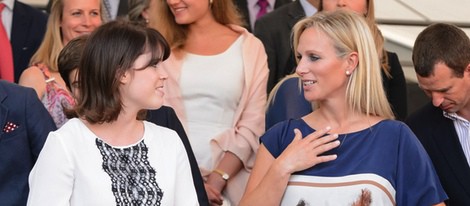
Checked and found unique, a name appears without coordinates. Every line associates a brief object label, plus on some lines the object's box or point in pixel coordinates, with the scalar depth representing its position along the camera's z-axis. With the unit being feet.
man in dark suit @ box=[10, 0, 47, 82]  31.25
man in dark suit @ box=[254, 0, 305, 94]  30.29
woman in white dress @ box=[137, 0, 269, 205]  27.13
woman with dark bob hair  18.85
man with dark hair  25.46
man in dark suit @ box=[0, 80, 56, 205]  20.94
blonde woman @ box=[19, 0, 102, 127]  26.72
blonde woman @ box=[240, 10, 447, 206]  20.45
